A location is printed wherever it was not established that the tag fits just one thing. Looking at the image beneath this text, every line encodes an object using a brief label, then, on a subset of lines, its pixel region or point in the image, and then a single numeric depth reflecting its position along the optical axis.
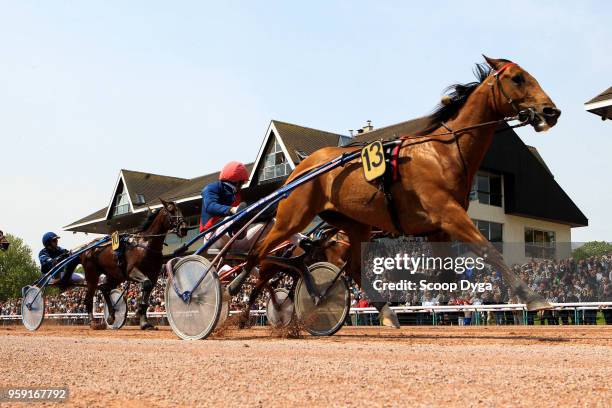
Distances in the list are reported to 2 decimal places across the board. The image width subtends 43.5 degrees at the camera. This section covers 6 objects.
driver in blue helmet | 17.20
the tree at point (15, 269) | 87.56
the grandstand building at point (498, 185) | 37.12
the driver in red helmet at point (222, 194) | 9.44
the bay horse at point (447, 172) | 7.29
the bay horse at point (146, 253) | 14.10
